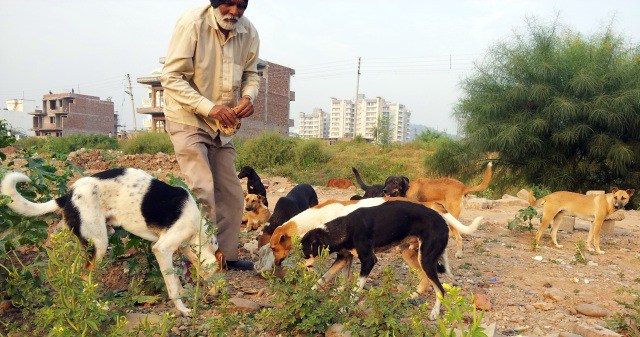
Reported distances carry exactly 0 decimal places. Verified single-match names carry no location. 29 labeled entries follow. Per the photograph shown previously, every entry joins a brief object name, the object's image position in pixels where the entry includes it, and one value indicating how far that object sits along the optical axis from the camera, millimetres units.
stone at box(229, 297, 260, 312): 3499
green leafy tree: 15227
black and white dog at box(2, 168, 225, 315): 3215
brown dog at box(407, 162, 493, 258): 7207
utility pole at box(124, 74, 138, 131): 46756
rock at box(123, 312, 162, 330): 3064
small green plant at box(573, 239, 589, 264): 6101
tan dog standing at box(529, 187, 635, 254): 7156
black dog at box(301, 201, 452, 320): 4113
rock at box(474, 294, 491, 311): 4125
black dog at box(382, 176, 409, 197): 7094
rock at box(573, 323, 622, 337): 3396
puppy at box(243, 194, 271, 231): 7340
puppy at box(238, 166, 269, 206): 8219
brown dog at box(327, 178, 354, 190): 17338
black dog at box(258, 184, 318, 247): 5647
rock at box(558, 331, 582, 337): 3342
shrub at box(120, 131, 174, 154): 28281
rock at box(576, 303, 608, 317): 4082
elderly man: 4020
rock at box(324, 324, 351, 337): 3113
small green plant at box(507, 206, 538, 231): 7555
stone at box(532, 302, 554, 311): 4273
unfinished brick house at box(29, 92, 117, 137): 59094
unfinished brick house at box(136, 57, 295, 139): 40531
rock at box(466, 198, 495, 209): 11625
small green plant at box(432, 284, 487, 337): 1974
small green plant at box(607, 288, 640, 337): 3602
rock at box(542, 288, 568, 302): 4504
